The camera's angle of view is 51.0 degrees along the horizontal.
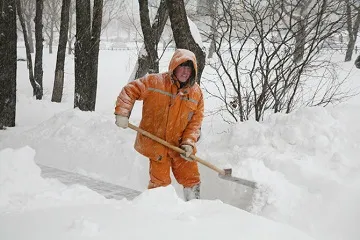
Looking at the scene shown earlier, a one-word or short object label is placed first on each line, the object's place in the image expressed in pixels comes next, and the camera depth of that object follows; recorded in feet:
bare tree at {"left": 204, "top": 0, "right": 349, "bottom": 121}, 18.33
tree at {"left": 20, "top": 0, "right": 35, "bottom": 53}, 67.51
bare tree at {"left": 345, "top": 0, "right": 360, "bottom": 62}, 41.59
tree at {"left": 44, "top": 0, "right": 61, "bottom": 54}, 84.94
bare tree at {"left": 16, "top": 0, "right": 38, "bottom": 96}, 41.01
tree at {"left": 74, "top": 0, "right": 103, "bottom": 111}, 24.21
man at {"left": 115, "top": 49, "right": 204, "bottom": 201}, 11.50
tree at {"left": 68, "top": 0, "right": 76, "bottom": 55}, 88.51
